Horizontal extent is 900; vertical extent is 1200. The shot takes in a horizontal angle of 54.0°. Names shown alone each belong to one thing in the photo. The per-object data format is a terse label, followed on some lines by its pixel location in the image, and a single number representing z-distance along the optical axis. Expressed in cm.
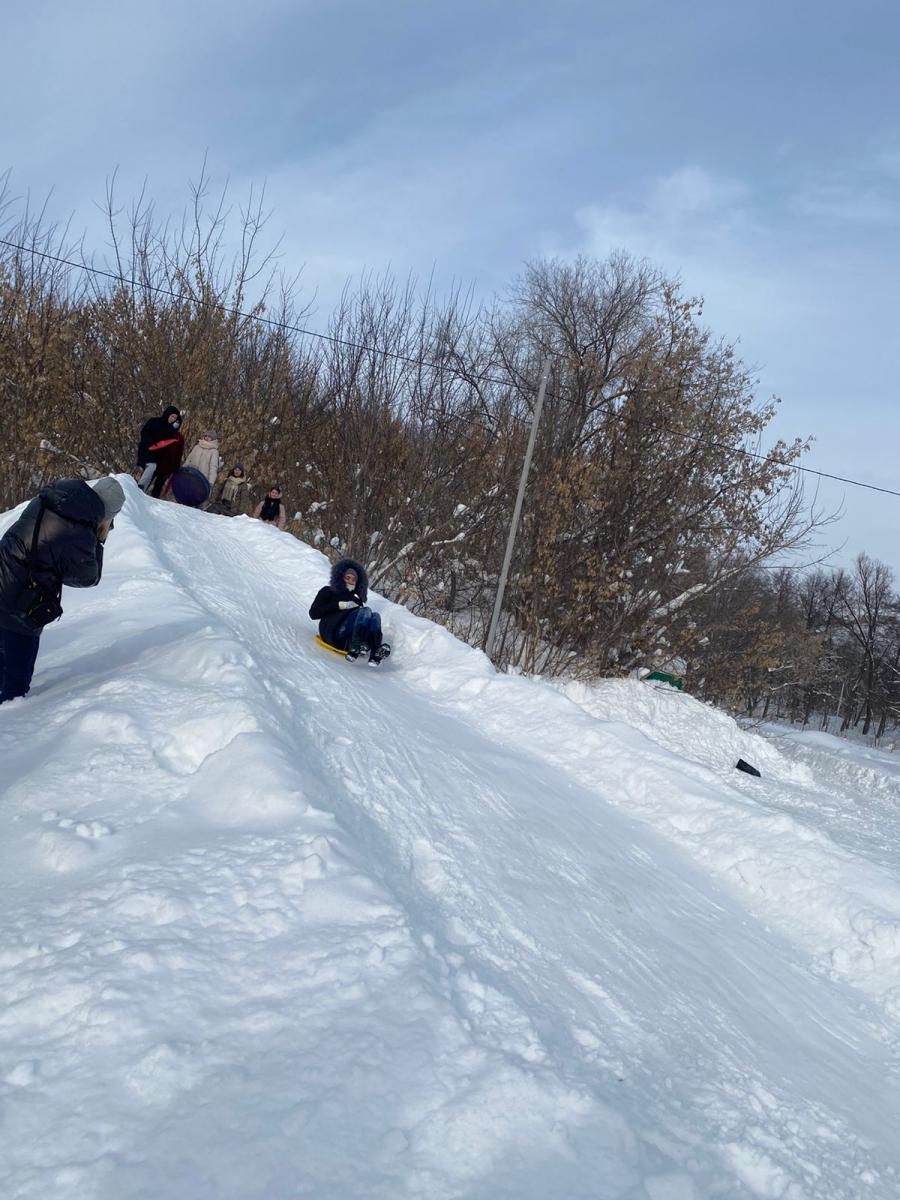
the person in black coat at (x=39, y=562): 516
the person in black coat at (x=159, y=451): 1291
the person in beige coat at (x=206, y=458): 1441
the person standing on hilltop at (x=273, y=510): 1526
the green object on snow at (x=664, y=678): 1741
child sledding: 862
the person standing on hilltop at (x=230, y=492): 1550
